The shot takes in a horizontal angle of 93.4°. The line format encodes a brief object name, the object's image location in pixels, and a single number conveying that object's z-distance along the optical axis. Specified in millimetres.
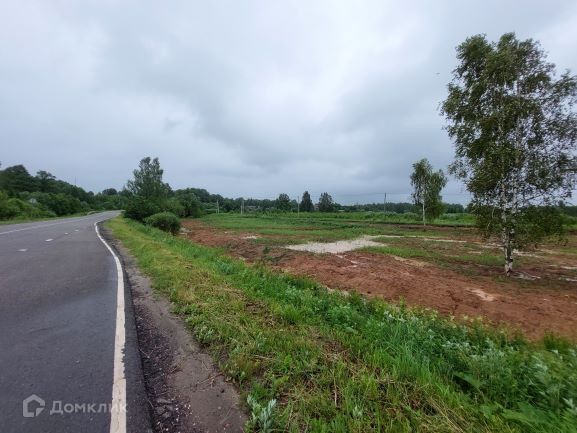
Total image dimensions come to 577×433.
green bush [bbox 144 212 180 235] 25109
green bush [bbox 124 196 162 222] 31547
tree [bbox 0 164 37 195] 78150
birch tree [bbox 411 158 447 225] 29078
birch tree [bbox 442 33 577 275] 9336
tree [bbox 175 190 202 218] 56438
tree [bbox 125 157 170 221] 42656
